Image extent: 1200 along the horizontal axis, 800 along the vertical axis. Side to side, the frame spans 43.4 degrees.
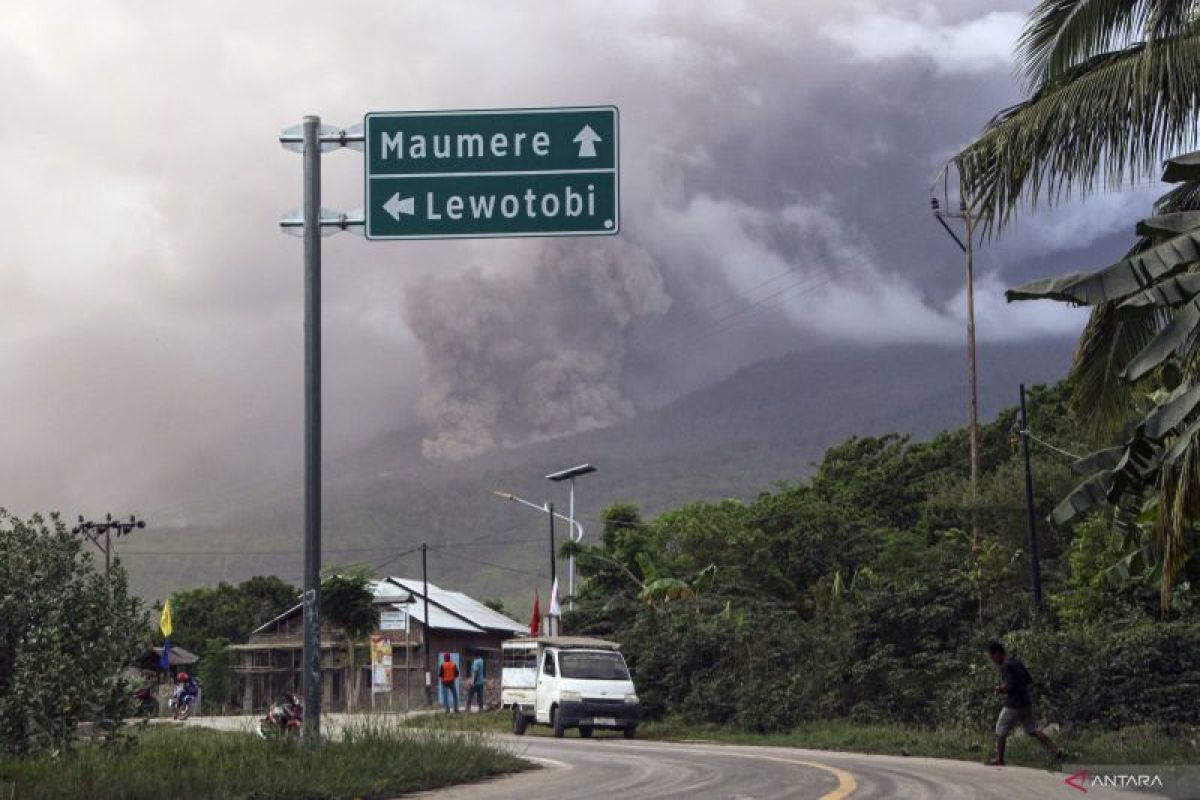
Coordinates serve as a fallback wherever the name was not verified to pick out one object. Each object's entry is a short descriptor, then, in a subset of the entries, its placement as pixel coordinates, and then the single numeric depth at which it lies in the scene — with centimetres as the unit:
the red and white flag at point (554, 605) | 4989
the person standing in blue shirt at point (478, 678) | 4728
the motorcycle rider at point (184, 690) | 4466
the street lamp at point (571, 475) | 5360
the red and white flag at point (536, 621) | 5638
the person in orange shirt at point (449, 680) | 4356
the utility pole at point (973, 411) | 5203
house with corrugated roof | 7719
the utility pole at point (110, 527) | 6581
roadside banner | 4714
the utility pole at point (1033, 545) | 3338
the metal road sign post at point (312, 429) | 1595
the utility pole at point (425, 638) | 7198
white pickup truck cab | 3159
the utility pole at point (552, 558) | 5456
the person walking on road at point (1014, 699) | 1912
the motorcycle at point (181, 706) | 4375
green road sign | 1520
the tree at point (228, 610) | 10112
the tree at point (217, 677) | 7500
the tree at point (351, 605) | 6275
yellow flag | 6175
